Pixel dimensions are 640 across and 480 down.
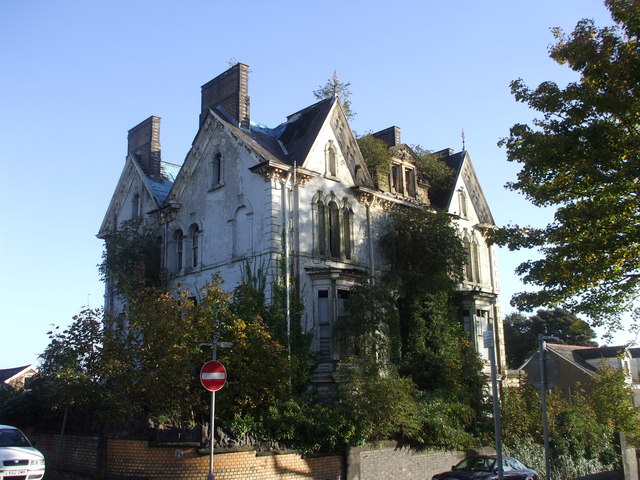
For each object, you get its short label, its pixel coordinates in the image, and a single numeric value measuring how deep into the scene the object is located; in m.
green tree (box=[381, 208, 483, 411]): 27.89
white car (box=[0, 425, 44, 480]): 16.06
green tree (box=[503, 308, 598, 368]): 73.75
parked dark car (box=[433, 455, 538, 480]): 19.14
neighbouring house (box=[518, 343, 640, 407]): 56.53
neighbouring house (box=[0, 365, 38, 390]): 59.02
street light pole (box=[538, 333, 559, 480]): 15.52
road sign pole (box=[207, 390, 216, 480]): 15.80
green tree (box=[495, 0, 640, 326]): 17.44
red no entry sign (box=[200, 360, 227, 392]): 16.25
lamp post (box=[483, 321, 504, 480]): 14.99
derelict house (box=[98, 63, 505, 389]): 26.61
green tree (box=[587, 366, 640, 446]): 33.62
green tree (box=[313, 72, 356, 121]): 32.81
